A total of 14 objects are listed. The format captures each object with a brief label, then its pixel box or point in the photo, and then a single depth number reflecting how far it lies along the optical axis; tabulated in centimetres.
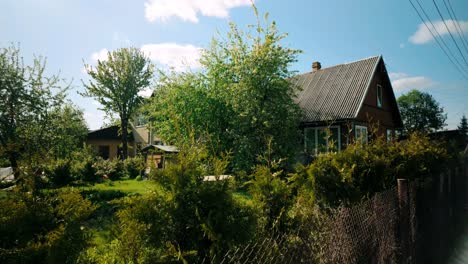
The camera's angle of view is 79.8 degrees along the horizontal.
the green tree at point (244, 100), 1316
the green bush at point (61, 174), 1410
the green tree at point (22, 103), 1440
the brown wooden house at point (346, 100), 1678
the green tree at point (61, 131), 1677
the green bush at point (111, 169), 1892
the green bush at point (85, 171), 1598
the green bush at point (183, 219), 199
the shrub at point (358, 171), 422
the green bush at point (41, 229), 170
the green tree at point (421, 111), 5950
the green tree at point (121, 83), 2767
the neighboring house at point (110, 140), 3369
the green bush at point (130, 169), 1959
